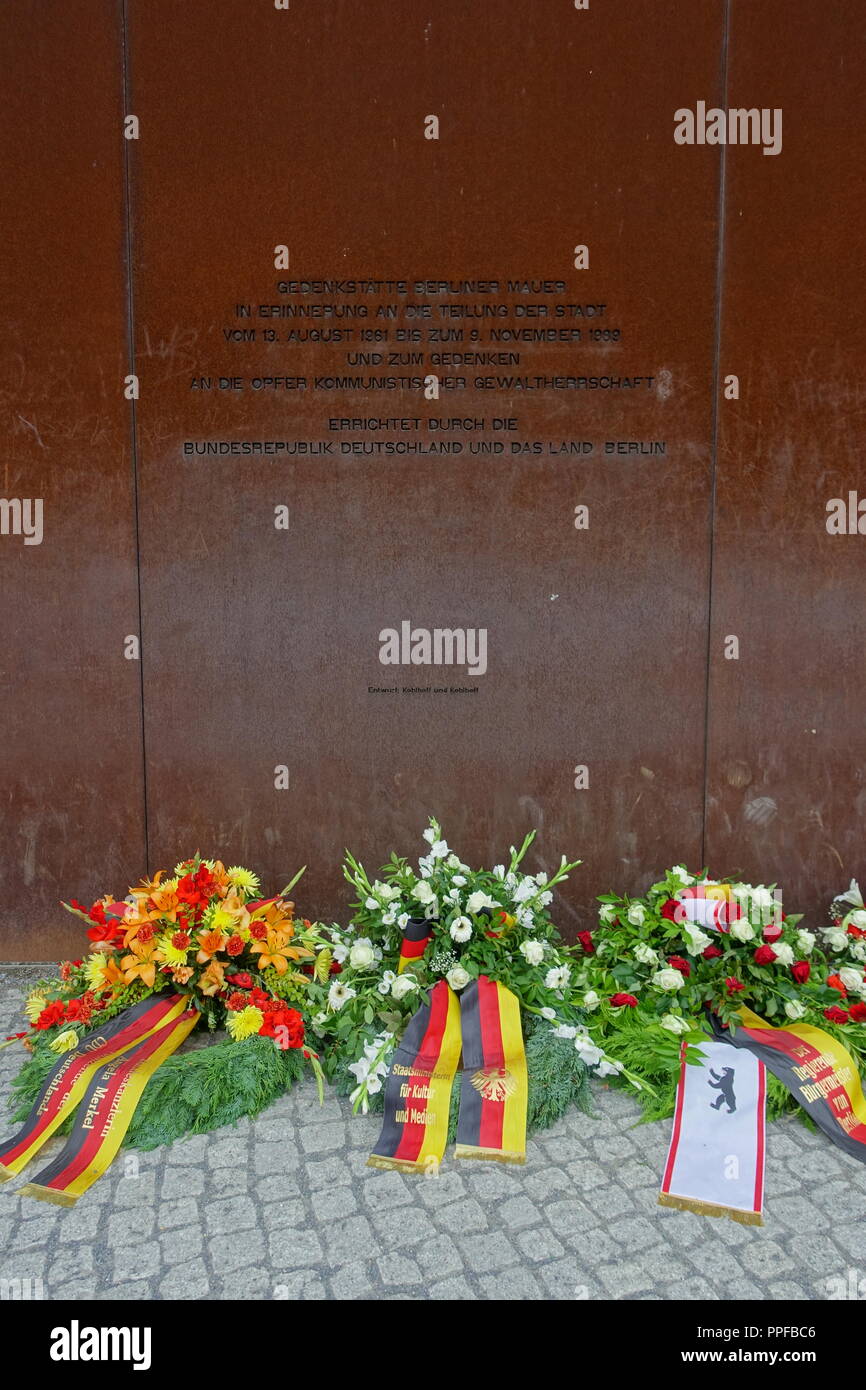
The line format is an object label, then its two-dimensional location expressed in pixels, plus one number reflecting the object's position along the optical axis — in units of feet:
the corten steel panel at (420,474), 12.08
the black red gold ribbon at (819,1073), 8.95
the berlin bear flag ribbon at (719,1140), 7.91
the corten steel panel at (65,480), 12.14
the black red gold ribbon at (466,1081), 8.60
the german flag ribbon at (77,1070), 8.64
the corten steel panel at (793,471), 12.10
